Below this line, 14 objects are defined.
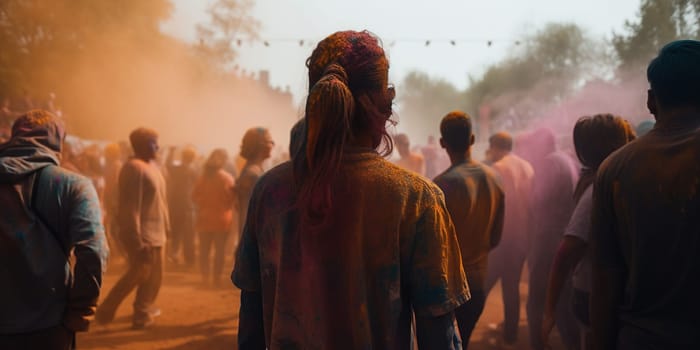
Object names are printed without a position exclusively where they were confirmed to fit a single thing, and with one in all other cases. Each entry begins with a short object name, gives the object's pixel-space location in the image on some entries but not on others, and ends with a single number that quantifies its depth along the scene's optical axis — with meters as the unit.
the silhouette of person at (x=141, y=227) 5.60
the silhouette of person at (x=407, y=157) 8.70
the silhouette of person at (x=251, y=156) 6.56
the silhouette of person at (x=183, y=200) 9.16
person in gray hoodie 2.62
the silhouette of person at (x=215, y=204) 7.75
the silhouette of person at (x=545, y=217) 4.55
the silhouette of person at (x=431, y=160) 12.28
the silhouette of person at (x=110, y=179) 9.10
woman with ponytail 1.43
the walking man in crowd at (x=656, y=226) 1.76
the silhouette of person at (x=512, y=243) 5.19
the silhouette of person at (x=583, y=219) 2.82
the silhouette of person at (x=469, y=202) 3.64
